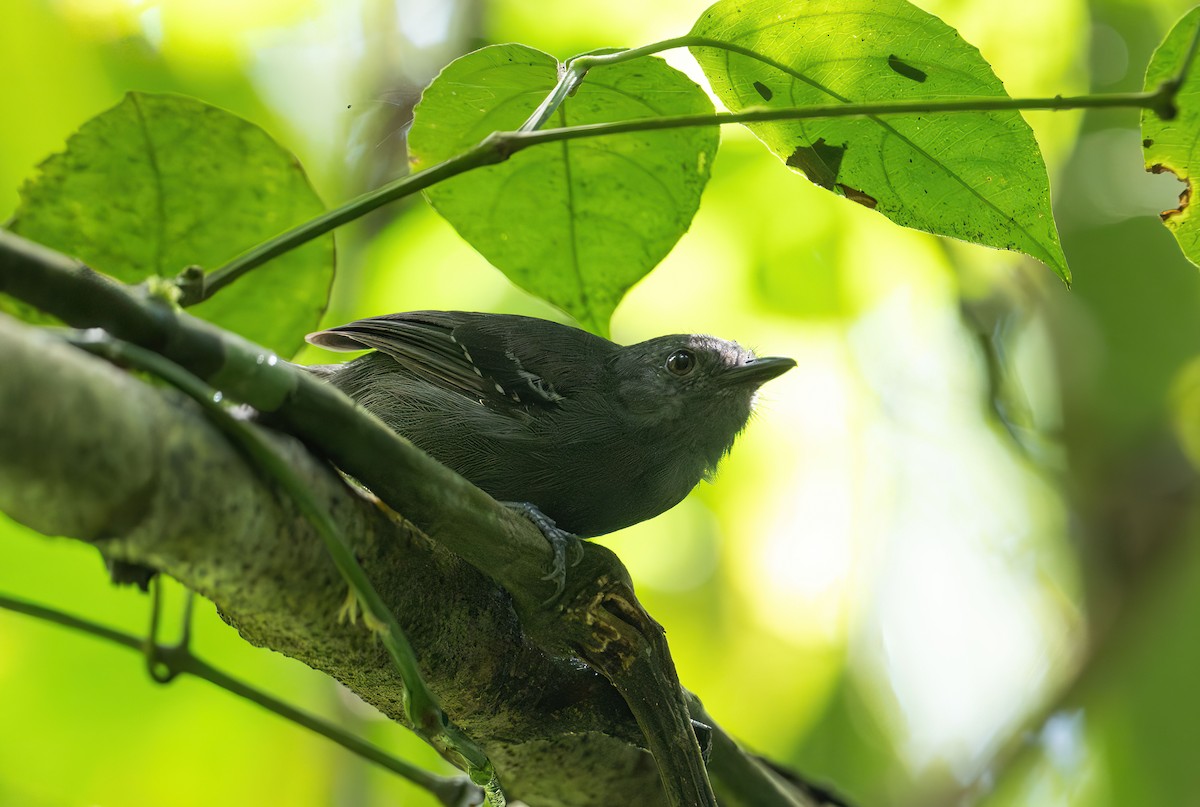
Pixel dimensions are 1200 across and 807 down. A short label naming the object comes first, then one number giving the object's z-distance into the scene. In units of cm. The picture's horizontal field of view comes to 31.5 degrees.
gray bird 682
